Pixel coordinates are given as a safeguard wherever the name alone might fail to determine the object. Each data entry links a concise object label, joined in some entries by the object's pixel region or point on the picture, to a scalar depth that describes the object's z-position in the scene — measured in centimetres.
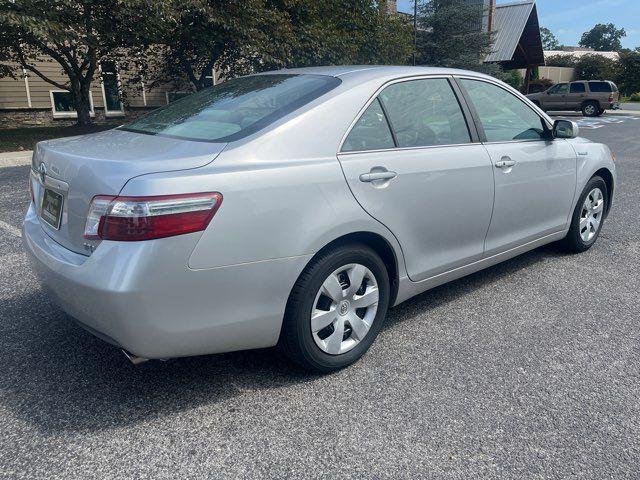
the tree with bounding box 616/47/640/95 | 5403
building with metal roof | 3394
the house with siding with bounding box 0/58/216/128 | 1923
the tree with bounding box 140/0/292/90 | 1400
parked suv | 2847
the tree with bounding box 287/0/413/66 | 1648
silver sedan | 225
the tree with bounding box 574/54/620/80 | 5528
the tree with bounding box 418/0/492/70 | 2605
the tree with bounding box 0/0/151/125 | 1210
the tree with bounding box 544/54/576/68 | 5750
